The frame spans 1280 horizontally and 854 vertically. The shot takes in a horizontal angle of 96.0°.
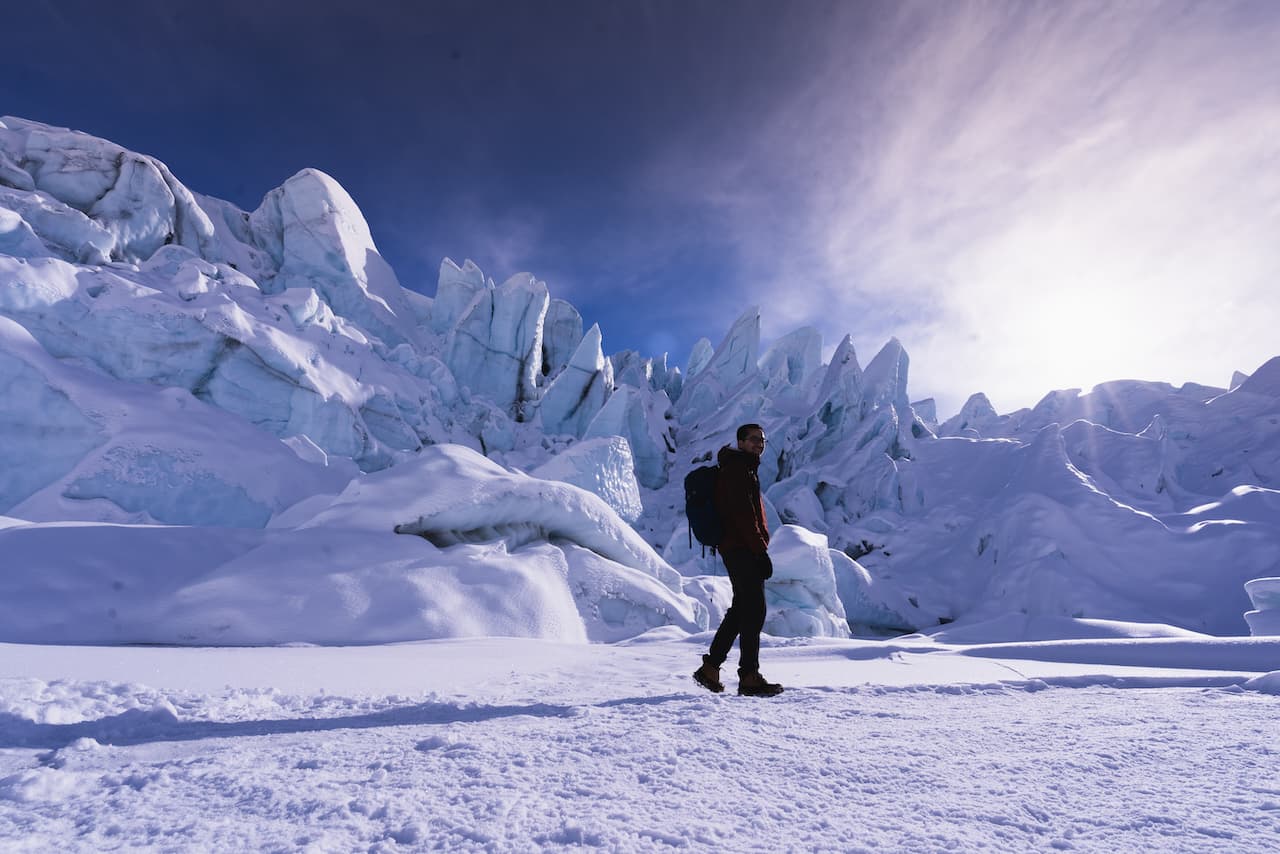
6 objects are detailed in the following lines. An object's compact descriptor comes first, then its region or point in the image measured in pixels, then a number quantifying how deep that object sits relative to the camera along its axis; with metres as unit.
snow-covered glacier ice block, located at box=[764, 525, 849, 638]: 11.02
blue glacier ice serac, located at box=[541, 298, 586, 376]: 36.78
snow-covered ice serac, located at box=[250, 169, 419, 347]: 26.47
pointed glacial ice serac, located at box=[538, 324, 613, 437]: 29.59
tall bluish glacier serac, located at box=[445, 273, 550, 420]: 29.55
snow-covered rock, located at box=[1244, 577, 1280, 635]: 6.99
